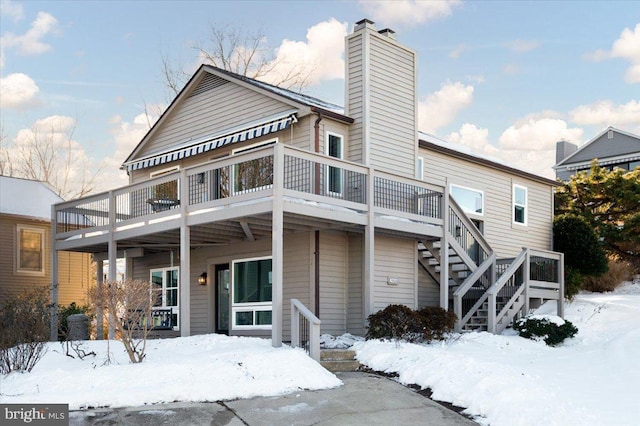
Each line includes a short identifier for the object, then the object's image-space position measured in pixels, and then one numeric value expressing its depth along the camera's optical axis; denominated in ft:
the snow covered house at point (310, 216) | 46.37
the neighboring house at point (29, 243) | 76.02
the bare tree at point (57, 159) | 119.03
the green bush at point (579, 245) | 72.74
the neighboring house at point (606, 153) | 119.75
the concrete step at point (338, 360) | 40.22
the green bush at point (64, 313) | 63.05
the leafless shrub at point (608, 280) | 77.05
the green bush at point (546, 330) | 52.80
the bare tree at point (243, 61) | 114.21
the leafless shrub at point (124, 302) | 35.78
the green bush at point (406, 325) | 44.88
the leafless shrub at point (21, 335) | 34.42
